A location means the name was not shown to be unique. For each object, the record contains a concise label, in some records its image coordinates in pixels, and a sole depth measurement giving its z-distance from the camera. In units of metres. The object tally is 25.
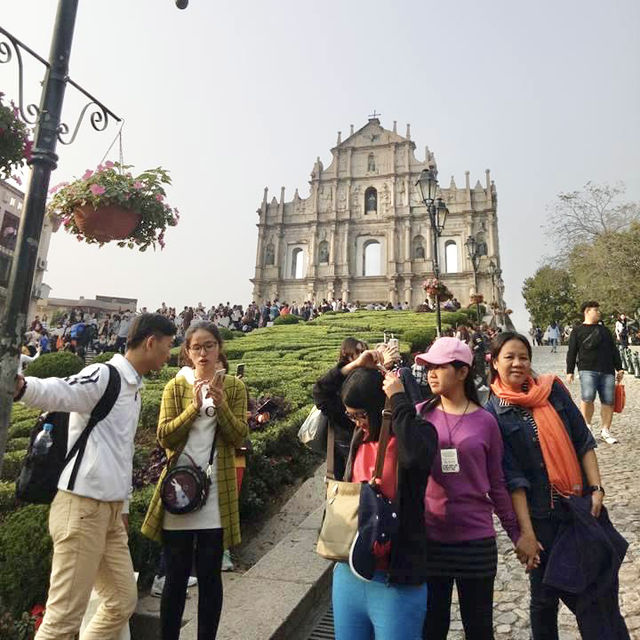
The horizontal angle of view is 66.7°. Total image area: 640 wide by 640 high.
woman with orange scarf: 2.45
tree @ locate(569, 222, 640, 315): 21.11
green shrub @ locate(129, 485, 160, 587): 3.18
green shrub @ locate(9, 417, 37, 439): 5.60
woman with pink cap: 2.25
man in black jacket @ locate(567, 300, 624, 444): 6.39
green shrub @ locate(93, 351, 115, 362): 8.90
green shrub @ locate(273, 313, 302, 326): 24.18
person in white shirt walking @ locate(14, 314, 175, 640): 2.10
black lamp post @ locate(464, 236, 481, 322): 19.83
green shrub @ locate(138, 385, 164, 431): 5.78
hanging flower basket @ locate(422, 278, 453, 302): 10.55
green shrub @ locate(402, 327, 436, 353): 12.91
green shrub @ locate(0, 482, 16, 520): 3.53
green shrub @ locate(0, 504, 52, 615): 2.72
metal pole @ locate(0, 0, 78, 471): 2.08
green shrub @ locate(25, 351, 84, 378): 7.65
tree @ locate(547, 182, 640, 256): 24.78
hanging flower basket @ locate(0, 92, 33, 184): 3.43
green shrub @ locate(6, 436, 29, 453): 4.92
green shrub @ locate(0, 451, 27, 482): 4.42
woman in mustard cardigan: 2.57
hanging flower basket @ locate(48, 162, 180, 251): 3.87
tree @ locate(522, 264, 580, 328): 41.25
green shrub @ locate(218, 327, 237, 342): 18.48
